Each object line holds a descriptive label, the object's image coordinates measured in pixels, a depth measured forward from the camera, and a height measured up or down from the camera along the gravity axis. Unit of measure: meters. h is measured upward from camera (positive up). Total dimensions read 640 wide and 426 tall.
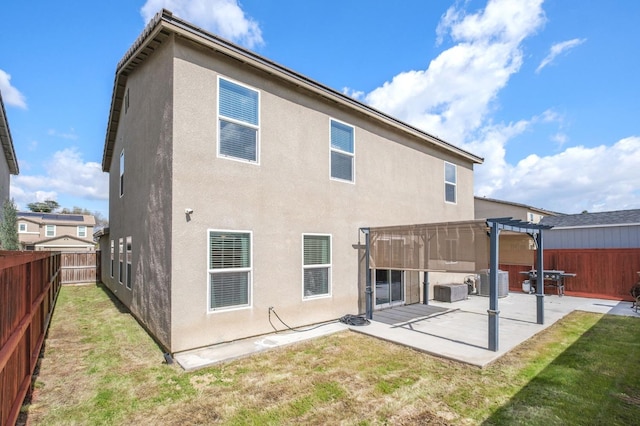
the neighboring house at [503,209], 21.47 +1.28
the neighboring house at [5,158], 13.72 +4.15
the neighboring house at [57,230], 38.56 -0.19
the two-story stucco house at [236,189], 6.26 +0.96
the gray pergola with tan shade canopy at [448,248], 6.51 -0.48
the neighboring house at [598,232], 14.76 -0.20
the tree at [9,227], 14.77 +0.08
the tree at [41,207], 60.91 +4.32
